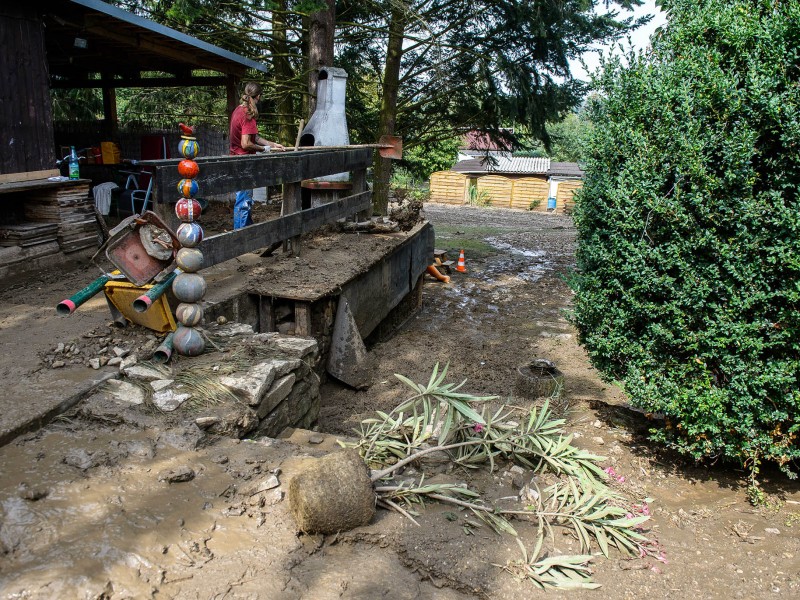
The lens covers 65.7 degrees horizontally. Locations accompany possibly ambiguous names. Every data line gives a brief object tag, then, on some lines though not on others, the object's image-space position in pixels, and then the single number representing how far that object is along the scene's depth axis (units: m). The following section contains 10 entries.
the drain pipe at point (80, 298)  4.23
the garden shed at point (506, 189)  36.69
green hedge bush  3.89
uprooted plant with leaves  3.30
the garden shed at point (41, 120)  6.44
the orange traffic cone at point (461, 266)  14.17
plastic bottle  7.91
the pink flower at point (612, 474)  4.26
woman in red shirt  6.91
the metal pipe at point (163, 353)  4.12
